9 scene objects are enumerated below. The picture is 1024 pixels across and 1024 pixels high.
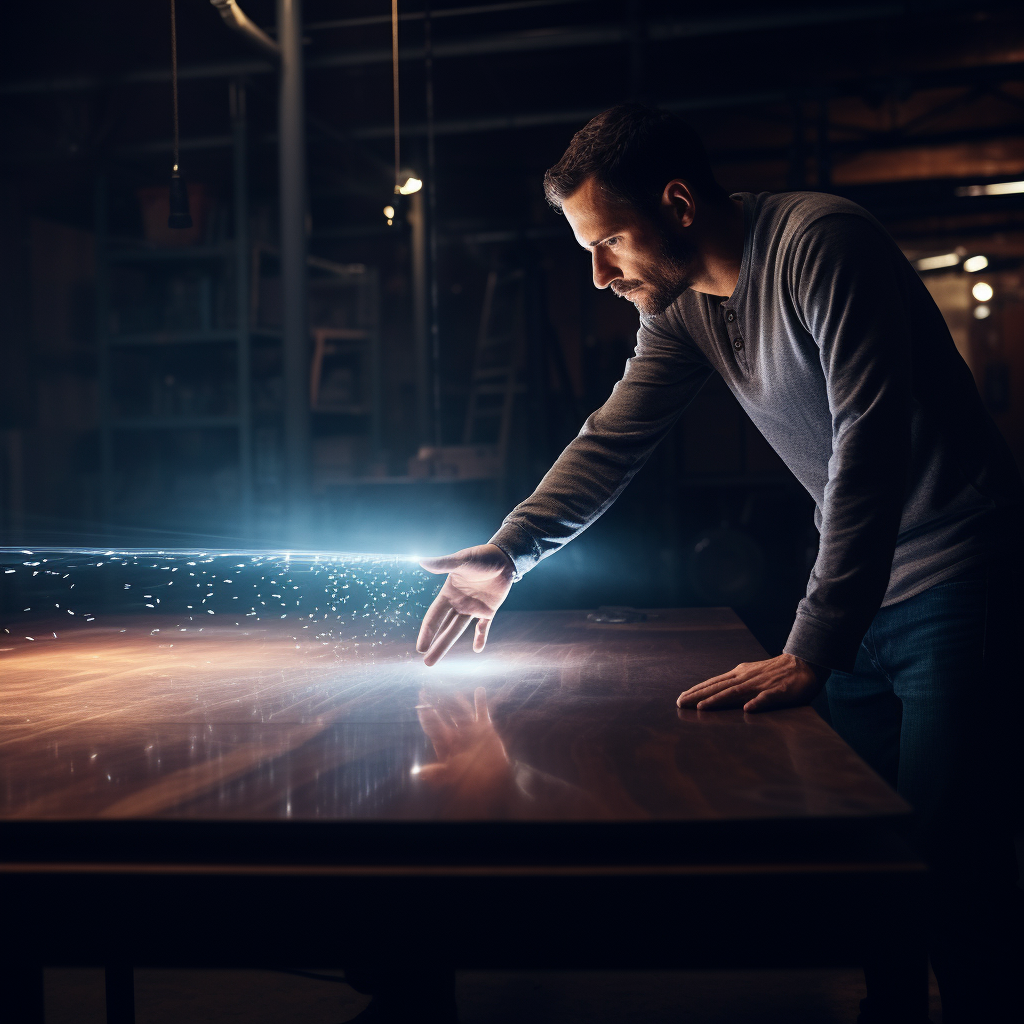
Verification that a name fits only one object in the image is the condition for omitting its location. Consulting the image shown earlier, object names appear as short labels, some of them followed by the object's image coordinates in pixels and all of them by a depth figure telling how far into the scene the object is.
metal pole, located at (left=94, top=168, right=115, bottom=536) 6.37
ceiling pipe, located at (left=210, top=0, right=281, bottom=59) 4.46
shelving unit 6.12
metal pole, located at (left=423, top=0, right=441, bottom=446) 5.32
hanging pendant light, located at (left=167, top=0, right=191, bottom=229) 3.27
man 1.30
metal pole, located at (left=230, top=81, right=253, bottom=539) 5.99
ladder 8.58
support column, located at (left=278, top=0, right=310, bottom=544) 4.98
